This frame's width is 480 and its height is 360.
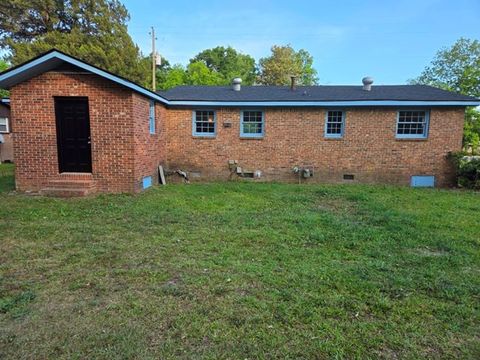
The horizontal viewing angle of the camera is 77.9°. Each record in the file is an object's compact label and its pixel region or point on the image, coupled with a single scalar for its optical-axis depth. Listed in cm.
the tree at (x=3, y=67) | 2837
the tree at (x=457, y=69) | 2080
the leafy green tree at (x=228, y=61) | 3839
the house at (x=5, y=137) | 1741
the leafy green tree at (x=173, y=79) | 2869
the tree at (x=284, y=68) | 3253
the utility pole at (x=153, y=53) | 2050
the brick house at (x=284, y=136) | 830
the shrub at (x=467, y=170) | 962
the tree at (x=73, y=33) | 2161
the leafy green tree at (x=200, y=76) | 2894
